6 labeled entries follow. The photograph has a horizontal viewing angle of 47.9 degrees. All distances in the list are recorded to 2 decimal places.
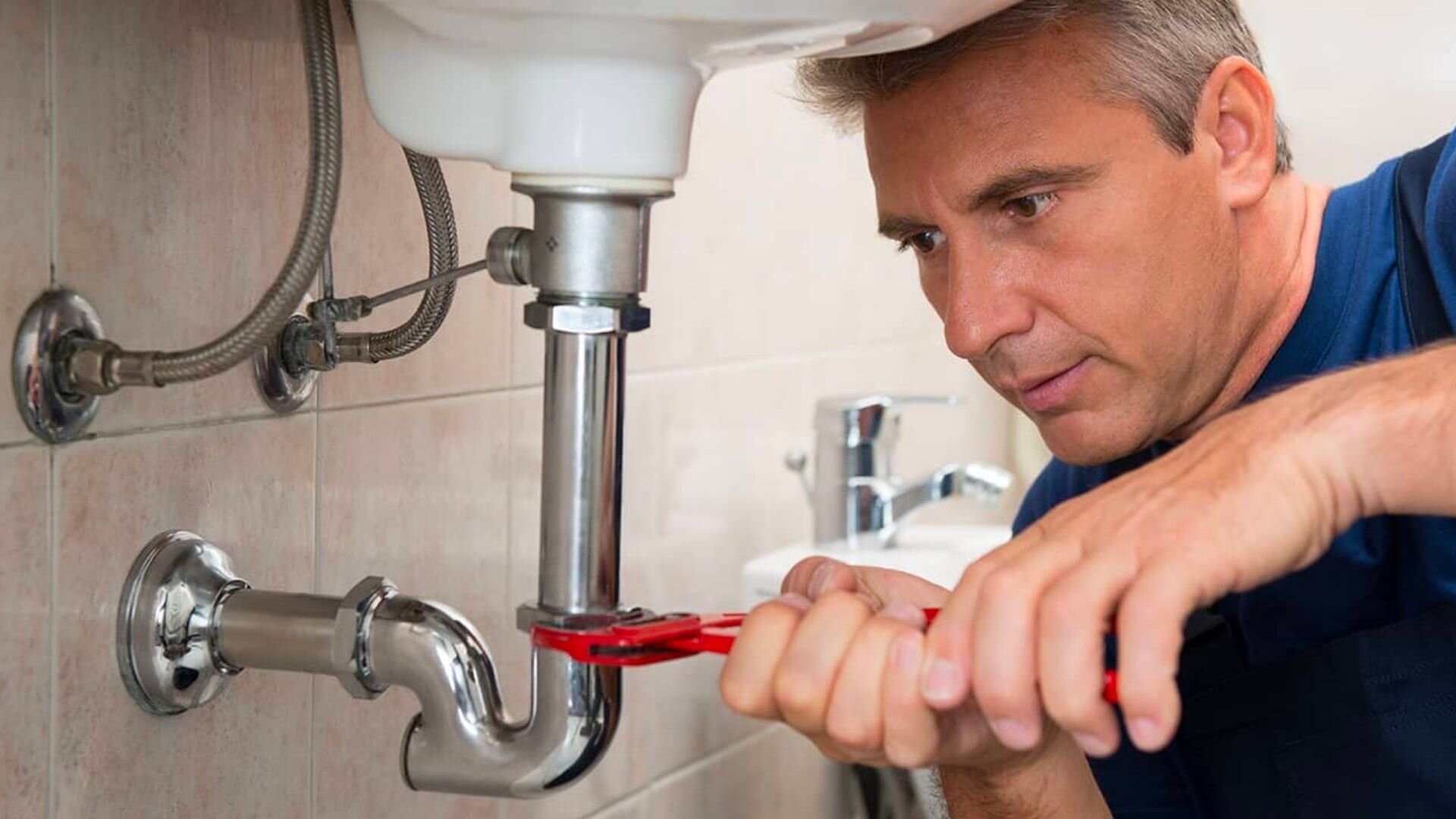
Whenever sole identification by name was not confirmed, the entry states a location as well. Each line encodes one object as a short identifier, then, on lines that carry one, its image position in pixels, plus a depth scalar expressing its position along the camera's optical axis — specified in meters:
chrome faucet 1.62
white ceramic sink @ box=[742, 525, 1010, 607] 1.48
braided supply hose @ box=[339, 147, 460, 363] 0.90
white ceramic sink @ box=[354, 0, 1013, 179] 0.68
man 1.00
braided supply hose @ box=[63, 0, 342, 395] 0.80
